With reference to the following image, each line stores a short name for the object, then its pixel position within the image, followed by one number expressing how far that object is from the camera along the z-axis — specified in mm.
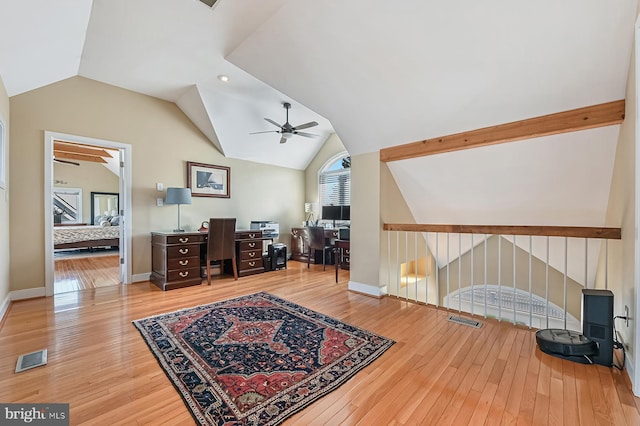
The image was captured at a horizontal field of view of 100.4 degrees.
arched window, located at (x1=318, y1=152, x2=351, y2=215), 6062
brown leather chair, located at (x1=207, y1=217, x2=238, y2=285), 4129
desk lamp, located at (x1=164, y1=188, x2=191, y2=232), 4230
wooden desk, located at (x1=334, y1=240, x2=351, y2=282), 5266
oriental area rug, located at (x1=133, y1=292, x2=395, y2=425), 1513
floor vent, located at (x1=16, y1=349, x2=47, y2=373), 1852
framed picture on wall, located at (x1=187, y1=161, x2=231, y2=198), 4762
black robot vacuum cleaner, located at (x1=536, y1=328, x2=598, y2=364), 1921
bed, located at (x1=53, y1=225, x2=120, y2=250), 6320
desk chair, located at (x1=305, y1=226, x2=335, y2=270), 5104
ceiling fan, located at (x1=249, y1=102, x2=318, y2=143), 4547
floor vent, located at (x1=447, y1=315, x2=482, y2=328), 2608
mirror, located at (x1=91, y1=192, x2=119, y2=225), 8773
